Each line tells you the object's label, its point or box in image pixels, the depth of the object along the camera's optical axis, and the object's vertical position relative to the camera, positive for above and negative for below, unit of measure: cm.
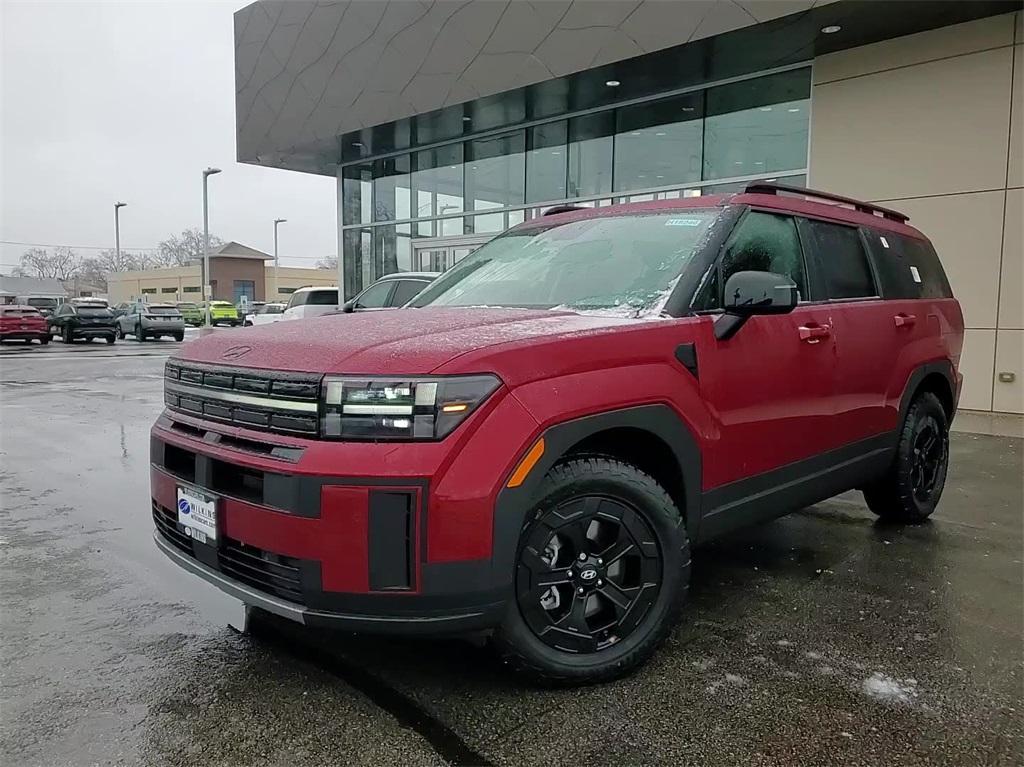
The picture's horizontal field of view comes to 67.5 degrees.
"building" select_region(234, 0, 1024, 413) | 904 +334
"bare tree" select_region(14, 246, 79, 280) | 9619 +579
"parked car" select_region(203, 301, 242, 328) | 4828 -14
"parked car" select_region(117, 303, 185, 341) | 3066 -41
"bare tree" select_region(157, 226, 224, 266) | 9375 +798
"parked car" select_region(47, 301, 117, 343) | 2788 -38
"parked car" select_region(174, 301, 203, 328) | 5153 -10
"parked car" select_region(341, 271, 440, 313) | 1249 +41
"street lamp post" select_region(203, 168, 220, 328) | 3399 +398
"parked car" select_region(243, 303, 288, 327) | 2430 -16
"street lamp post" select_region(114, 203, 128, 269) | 5481 +634
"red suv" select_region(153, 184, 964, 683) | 239 -42
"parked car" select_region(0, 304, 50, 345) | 2584 -44
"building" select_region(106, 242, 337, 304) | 7456 +328
